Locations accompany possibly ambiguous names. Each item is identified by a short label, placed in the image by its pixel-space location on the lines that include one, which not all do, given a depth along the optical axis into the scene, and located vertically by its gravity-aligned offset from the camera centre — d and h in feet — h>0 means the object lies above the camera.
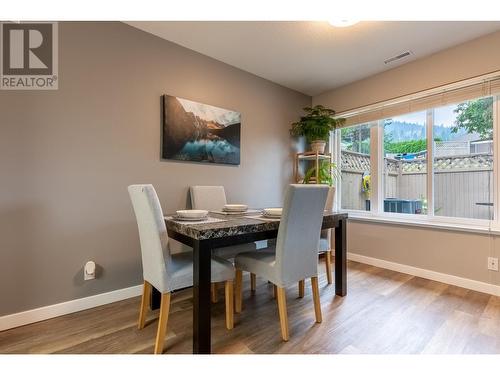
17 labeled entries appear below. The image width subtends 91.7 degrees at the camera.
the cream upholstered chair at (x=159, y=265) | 4.49 -1.61
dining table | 4.31 -1.01
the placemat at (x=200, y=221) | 5.17 -0.73
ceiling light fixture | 5.66 +4.01
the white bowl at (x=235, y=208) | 6.66 -0.56
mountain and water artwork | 7.57 +1.89
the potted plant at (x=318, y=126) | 10.57 +2.71
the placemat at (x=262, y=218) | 5.68 -0.73
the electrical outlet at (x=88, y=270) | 6.27 -2.10
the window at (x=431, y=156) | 7.58 +1.14
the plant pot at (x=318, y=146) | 10.74 +1.84
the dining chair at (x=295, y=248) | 4.92 -1.32
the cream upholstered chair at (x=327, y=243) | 7.71 -1.80
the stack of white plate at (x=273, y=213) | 5.96 -0.63
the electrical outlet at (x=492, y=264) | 7.11 -2.28
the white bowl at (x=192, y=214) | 5.48 -0.59
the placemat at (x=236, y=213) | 6.57 -0.70
